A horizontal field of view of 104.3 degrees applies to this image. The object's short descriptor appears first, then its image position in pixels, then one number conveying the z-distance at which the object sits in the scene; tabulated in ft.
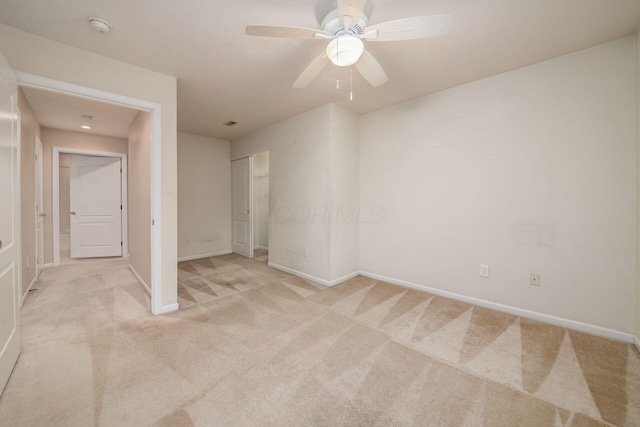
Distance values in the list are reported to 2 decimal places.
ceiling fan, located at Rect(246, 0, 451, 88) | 4.47
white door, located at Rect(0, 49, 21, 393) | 5.03
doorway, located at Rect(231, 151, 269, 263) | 16.57
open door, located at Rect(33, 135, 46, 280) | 12.34
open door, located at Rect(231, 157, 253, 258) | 16.62
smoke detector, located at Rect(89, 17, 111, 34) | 5.81
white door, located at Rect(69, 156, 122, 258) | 16.10
